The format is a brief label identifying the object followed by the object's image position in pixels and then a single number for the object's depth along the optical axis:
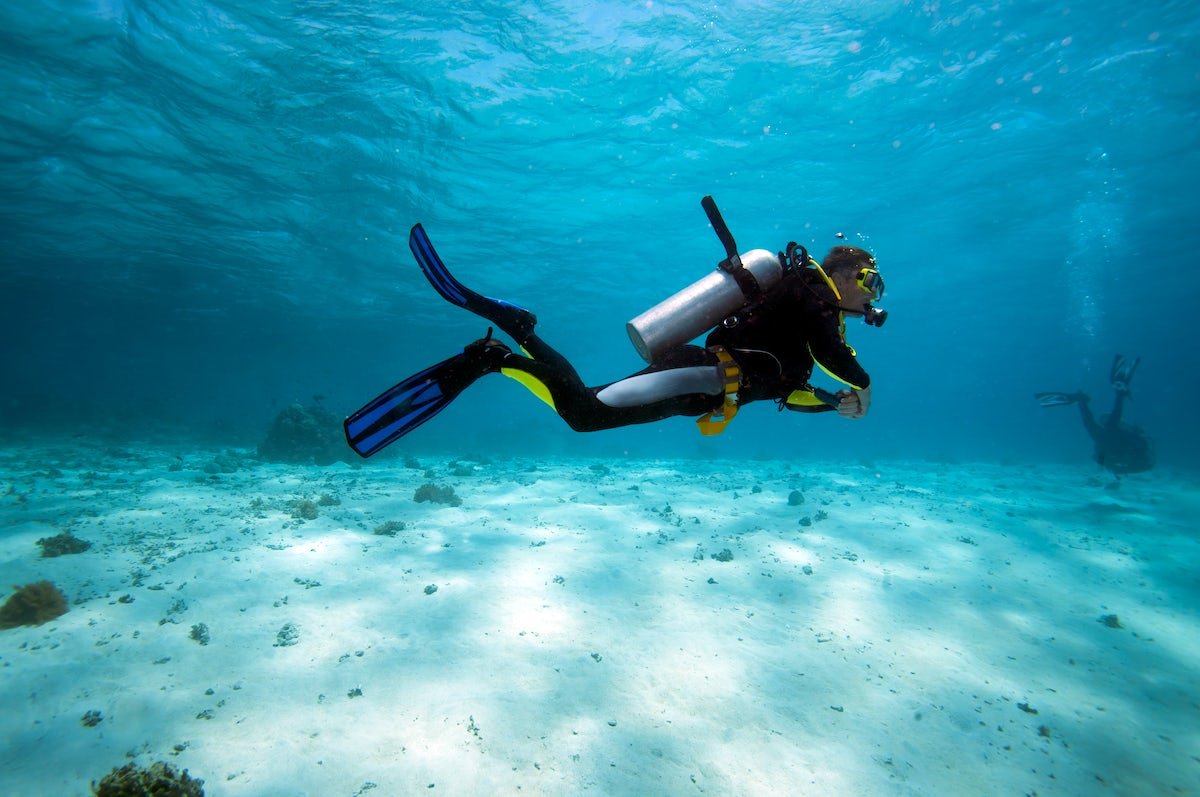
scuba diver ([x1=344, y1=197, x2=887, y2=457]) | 3.55
